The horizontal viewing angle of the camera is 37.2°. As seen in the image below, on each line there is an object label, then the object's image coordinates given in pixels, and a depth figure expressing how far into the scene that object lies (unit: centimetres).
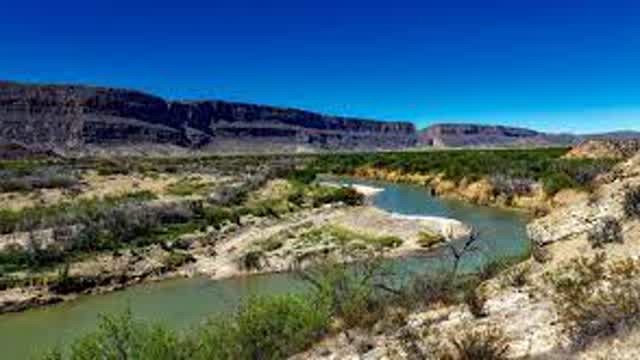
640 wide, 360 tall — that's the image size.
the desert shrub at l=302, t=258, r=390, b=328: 1773
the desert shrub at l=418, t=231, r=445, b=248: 4227
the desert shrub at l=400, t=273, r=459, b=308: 1817
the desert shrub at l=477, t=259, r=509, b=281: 1989
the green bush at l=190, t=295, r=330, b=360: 1708
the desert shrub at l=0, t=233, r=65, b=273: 3709
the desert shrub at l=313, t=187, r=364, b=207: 5893
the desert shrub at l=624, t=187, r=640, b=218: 1772
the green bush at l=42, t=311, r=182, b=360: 1672
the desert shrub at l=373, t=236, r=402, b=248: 4181
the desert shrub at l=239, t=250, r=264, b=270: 3794
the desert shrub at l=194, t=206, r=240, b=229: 4832
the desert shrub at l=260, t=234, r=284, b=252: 4083
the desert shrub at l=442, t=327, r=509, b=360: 1309
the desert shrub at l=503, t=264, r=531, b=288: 1781
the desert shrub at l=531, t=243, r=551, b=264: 1837
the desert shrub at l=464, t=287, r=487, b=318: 1639
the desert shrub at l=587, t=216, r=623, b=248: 1725
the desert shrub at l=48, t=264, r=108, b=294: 3447
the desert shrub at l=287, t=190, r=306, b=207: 5898
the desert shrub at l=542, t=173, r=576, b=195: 5650
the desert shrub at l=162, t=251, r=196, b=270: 3868
